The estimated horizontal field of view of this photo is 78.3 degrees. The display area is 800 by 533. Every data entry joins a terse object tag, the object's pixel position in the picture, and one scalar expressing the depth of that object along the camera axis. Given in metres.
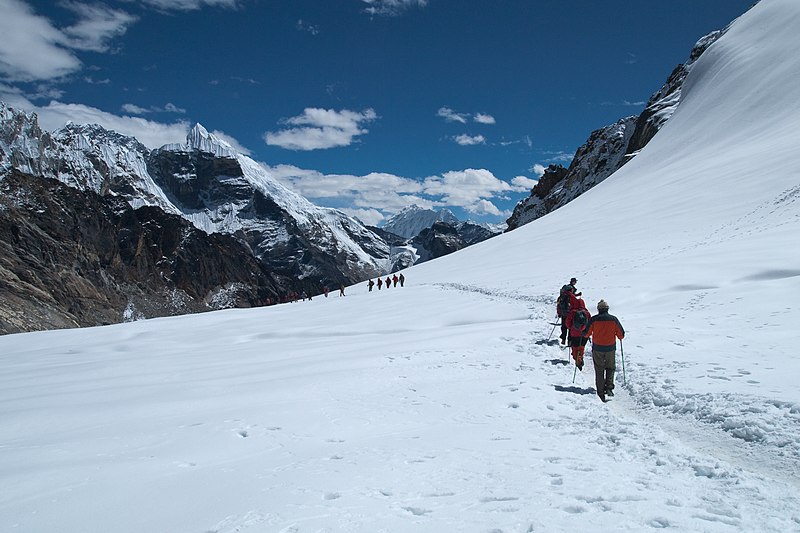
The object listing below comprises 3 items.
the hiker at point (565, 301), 12.62
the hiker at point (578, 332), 10.51
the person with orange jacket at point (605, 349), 8.76
